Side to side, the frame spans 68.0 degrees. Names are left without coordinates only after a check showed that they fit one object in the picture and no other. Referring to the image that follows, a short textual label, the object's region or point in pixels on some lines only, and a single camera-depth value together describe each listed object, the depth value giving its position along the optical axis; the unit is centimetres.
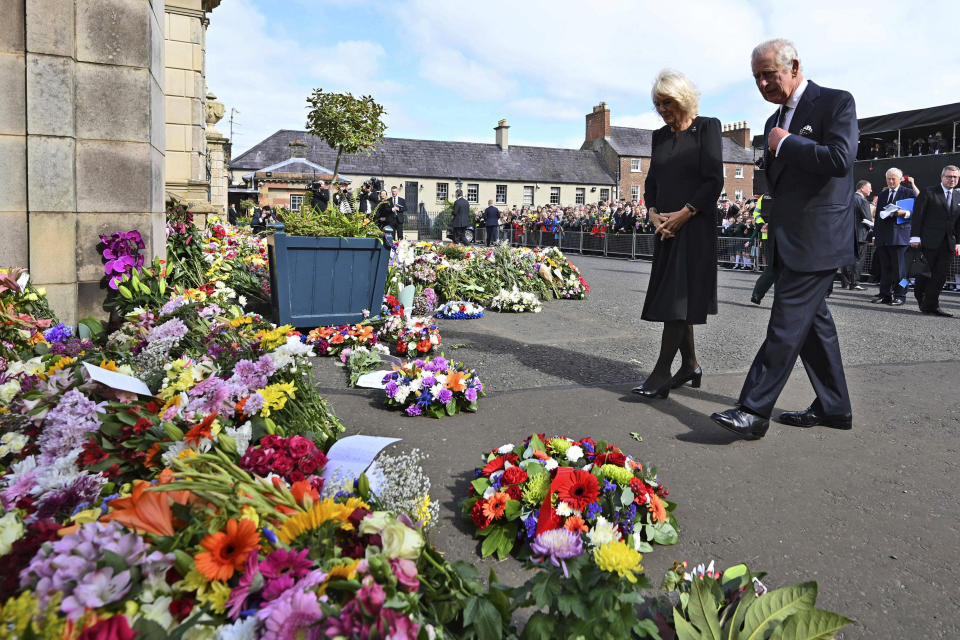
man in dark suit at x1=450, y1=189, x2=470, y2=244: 3037
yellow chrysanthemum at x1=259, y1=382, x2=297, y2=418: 255
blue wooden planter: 698
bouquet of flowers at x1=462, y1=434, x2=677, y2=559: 258
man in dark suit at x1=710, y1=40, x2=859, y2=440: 384
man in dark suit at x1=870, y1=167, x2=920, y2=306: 1205
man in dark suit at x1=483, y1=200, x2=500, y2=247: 3120
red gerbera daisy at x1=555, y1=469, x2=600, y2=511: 259
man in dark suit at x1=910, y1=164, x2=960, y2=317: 1043
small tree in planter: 1034
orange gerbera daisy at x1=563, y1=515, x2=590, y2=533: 246
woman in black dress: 465
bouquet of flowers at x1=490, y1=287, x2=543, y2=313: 1012
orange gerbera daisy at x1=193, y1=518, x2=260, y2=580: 152
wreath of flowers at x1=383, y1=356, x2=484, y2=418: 430
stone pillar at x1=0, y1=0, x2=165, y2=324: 485
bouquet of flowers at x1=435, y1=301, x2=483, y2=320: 945
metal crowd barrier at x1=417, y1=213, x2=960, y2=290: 1713
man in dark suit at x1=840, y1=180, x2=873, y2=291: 1392
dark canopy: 1850
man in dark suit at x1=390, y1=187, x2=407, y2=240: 2109
